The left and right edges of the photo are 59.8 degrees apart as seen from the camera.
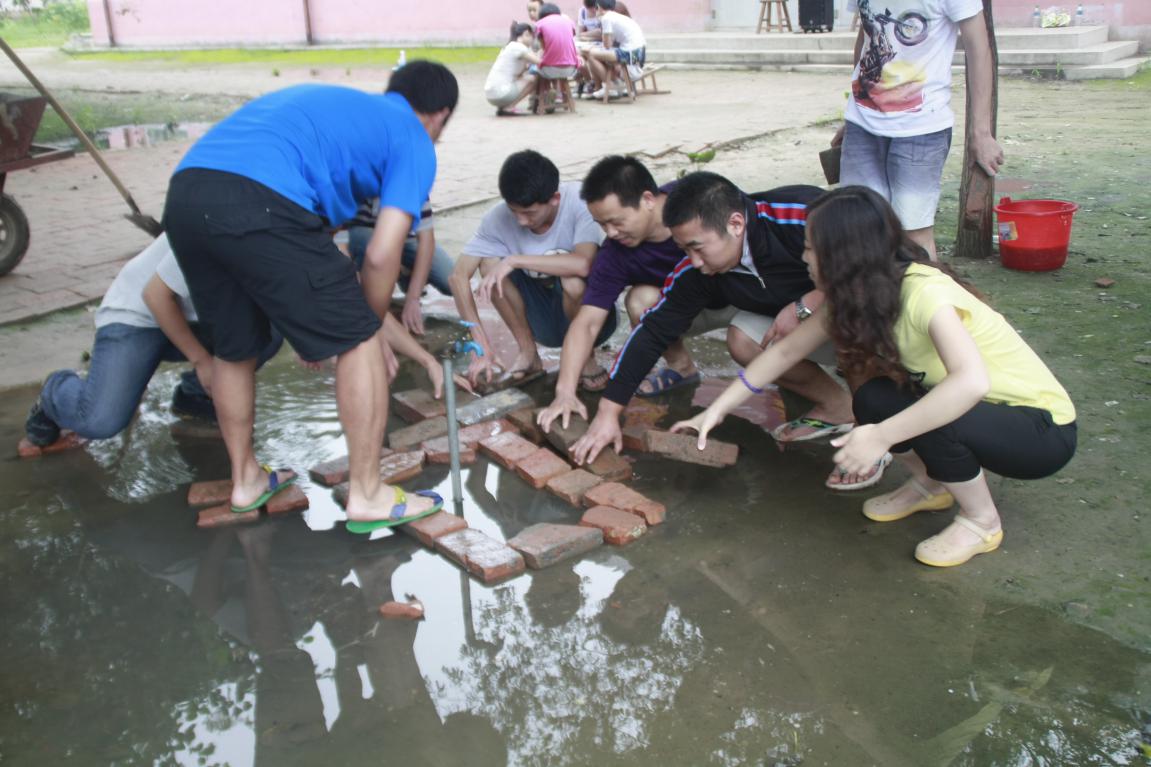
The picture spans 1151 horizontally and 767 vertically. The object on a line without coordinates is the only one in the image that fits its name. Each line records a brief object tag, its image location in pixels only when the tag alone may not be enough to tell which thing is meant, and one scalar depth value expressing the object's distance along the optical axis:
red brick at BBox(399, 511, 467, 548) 3.22
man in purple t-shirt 3.71
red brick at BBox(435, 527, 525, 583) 3.02
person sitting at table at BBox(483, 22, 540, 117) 12.82
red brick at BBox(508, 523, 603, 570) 3.08
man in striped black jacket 3.37
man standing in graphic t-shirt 4.21
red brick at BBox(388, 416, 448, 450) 3.93
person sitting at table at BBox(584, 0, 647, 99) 13.93
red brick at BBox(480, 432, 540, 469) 3.74
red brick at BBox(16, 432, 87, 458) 3.94
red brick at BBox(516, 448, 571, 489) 3.60
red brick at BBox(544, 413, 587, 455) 3.77
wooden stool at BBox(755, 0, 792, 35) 17.59
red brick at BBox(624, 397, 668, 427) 4.01
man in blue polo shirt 2.91
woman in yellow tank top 2.73
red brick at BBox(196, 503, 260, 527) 3.40
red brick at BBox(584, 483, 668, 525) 3.28
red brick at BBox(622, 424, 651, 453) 3.81
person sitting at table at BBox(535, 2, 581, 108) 12.91
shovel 5.63
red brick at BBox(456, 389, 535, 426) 4.08
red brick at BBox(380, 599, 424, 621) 2.86
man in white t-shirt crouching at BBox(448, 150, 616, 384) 4.05
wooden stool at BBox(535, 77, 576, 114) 13.38
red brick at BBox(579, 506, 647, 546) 3.17
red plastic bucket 5.34
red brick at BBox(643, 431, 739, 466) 3.64
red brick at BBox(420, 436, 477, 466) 3.82
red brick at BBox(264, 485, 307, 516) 3.47
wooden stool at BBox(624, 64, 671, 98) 14.02
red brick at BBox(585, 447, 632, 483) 3.62
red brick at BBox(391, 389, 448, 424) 4.18
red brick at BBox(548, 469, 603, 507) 3.46
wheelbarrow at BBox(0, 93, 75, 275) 5.88
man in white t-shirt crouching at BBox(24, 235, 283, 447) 3.64
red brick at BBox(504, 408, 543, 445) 4.01
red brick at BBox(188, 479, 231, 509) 3.54
